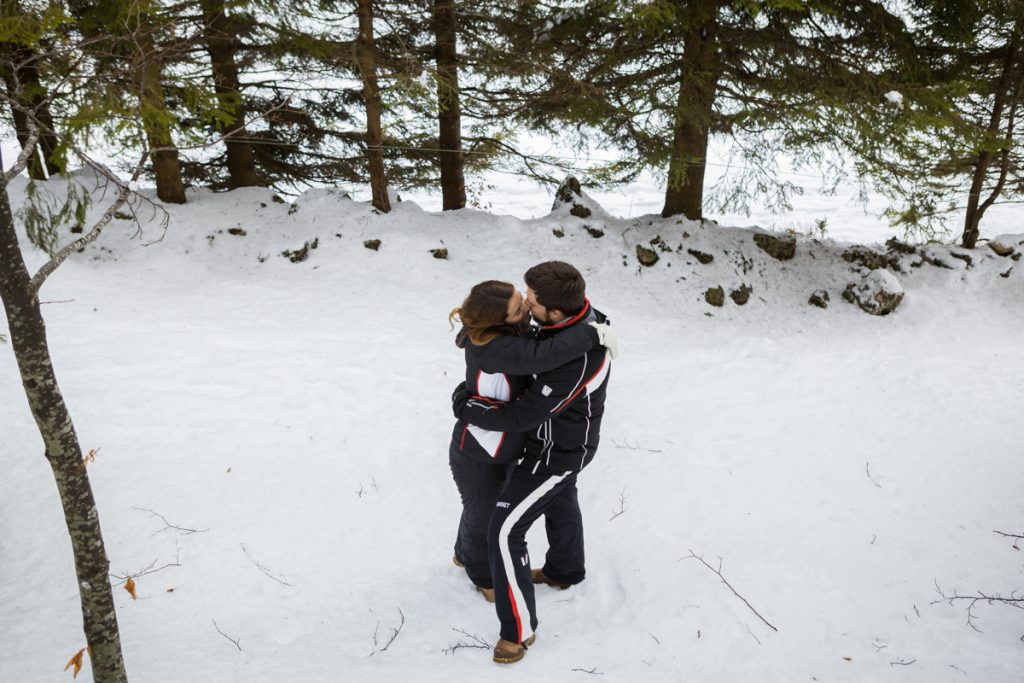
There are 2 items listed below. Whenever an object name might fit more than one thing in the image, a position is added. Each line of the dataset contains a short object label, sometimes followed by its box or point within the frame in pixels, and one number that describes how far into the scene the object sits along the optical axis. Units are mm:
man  2965
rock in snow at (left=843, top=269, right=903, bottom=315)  9016
